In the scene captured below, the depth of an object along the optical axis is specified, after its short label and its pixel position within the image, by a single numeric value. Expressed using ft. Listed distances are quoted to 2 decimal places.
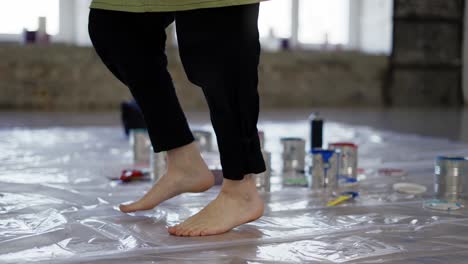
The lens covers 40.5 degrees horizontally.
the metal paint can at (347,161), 6.87
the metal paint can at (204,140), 8.93
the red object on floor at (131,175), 6.95
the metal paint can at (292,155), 7.54
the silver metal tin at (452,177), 6.05
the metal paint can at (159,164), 6.75
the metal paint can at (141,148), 8.20
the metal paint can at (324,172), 6.52
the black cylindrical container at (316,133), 8.39
